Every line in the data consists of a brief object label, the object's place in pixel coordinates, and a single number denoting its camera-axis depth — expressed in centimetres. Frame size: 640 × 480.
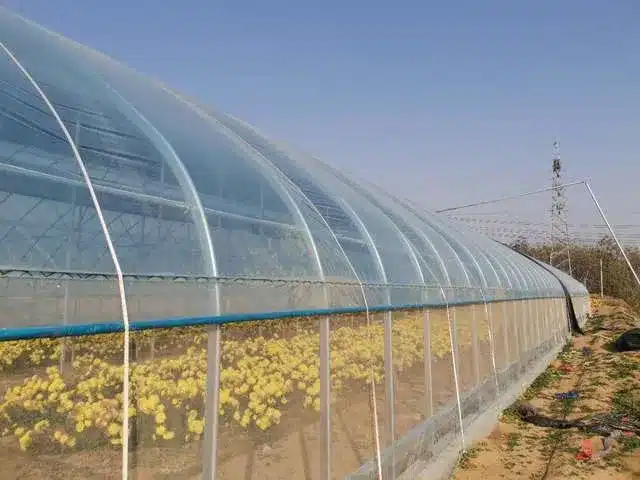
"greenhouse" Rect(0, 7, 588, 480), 324
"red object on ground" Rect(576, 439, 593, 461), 814
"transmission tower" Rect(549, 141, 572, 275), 5434
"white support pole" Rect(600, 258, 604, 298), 4851
